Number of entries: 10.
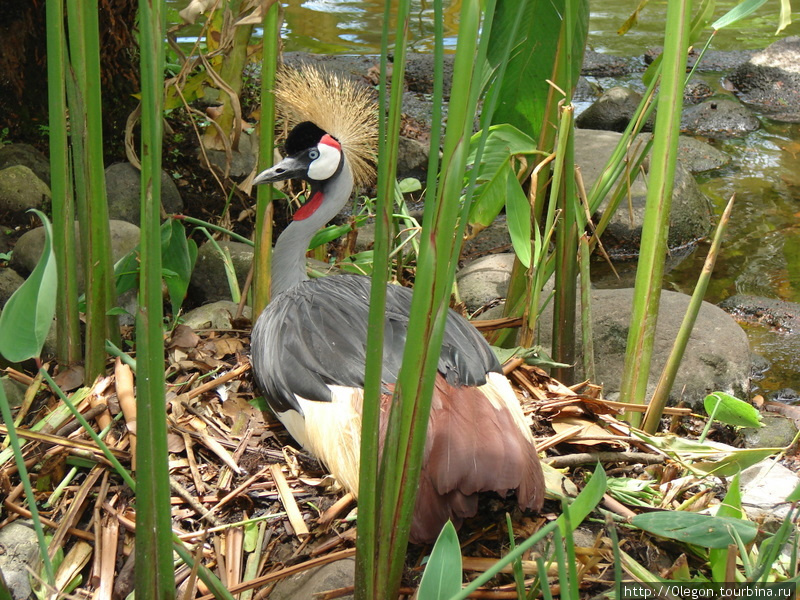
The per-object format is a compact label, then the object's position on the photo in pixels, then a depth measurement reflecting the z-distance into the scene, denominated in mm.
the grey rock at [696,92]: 7492
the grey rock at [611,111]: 6578
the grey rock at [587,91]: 7250
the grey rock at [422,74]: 7242
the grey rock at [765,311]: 4232
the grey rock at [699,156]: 6129
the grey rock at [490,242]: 4754
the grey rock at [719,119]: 6961
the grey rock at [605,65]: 7910
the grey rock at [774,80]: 7488
